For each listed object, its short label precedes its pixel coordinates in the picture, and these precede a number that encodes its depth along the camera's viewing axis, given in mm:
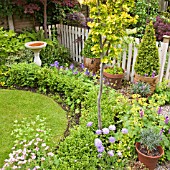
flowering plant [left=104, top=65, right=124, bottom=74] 4199
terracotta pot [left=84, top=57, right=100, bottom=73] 4715
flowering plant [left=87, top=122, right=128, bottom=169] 2231
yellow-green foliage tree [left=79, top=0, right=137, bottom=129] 2023
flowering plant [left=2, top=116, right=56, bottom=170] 2172
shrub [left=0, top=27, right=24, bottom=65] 4871
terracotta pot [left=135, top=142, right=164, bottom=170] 2305
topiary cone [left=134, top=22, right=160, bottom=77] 3731
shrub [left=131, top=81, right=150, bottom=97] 3703
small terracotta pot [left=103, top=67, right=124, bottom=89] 4102
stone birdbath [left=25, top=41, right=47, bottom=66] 4867
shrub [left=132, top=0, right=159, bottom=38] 7089
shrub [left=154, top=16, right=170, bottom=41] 6055
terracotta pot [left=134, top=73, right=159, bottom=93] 3797
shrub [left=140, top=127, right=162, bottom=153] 2338
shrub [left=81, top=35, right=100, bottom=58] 4715
